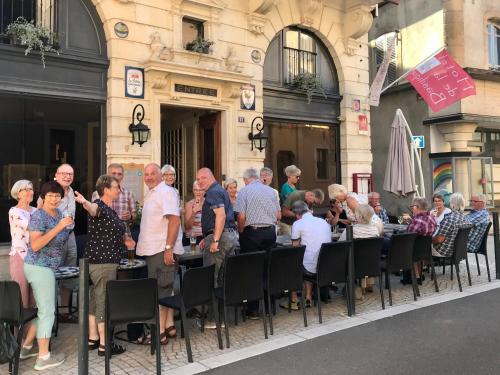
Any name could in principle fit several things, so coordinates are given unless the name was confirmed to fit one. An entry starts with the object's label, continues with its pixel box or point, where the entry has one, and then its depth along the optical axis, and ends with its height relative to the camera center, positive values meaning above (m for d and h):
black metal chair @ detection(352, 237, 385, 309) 5.86 -0.83
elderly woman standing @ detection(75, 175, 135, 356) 4.23 -0.42
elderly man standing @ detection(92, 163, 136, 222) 5.95 -0.06
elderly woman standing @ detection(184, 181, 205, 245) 6.45 -0.31
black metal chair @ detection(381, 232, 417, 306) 6.27 -0.88
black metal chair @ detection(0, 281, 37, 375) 3.90 -0.97
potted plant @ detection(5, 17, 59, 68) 6.92 +2.52
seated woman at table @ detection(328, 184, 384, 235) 6.67 -0.08
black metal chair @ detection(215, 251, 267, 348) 4.69 -0.91
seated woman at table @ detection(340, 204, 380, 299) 6.42 -0.46
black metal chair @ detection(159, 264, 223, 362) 4.31 -0.97
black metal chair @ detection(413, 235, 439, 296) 6.77 -0.86
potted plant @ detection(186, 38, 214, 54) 8.78 +2.93
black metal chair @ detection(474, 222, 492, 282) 7.77 -0.92
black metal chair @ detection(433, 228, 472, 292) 7.04 -0.89
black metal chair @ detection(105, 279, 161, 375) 3.91 -0.95
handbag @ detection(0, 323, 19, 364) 3.99 -1.29
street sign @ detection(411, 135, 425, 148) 14.34 +1.67
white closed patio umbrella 9.70 +0.61
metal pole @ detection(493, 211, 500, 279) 7.63 -0.89
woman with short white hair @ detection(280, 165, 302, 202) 7.58 +0.25
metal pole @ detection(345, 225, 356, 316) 5.68 -1.08
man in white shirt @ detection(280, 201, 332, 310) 5.81 -0.53
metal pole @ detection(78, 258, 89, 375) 3.60 -0.97
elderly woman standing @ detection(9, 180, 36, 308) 4.50 -0.47
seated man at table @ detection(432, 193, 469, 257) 7.18 -0.65
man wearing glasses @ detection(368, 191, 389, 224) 8.31 -0.15
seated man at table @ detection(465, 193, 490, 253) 7.87 -0.60
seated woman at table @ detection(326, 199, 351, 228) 7.87 -0.39
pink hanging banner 10.88 +2.71
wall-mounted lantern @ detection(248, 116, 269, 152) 9.59 +1.23
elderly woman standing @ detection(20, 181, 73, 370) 4.02 -0.59
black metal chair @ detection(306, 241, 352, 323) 5.47 -0.87
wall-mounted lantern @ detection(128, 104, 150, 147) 7.96 +1.18
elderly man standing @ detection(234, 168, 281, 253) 5.67 -0.25
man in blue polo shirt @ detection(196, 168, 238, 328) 5.06 -0.34
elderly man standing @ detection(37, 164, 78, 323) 5.66 -0.76
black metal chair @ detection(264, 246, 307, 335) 5.09 -0.88
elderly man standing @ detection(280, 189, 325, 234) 7.07 -0.07
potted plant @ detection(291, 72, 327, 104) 10.70 +2.64
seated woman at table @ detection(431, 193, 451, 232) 7.95 -0.27
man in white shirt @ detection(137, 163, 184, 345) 4.64 -0.37
